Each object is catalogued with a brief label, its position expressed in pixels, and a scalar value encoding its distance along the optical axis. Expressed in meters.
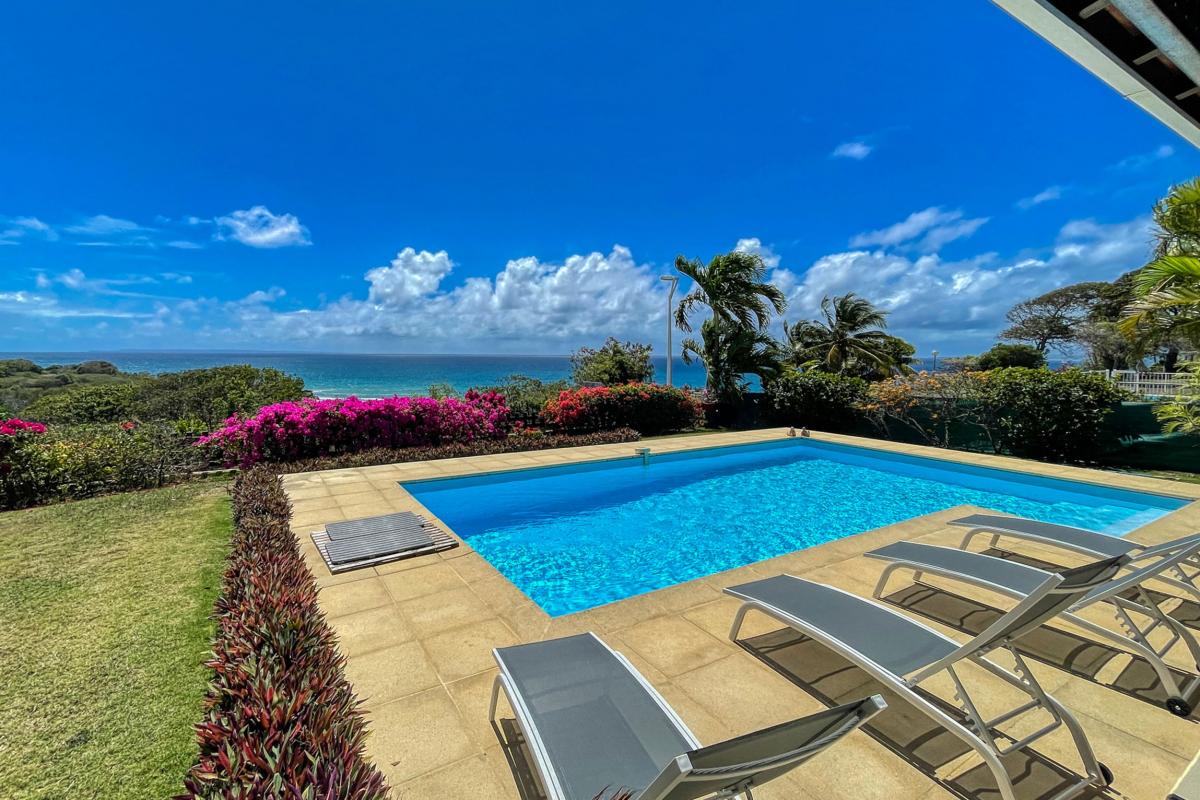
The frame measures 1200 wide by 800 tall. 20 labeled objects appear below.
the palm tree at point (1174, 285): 5.90
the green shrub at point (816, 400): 14.17
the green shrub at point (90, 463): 6.99
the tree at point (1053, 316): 32.72
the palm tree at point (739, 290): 15.42
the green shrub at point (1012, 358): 34.75
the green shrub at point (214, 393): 13.10
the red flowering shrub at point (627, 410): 12.98
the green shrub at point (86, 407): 13.55
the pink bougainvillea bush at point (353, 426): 9.24
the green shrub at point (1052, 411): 9.95
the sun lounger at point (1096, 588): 2.43
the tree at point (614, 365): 16.59
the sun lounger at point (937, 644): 1.92
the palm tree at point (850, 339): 19.16
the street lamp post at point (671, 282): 15.45
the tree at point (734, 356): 15.57
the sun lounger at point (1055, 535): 3.80
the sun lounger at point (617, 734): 1.24
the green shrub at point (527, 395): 13.33
